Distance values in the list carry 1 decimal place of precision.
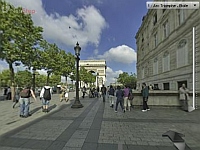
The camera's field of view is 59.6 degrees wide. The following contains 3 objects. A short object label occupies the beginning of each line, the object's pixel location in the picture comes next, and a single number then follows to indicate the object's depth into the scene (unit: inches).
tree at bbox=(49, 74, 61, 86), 2516.2
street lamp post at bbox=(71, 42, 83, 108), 516.7
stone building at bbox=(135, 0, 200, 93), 681.6
